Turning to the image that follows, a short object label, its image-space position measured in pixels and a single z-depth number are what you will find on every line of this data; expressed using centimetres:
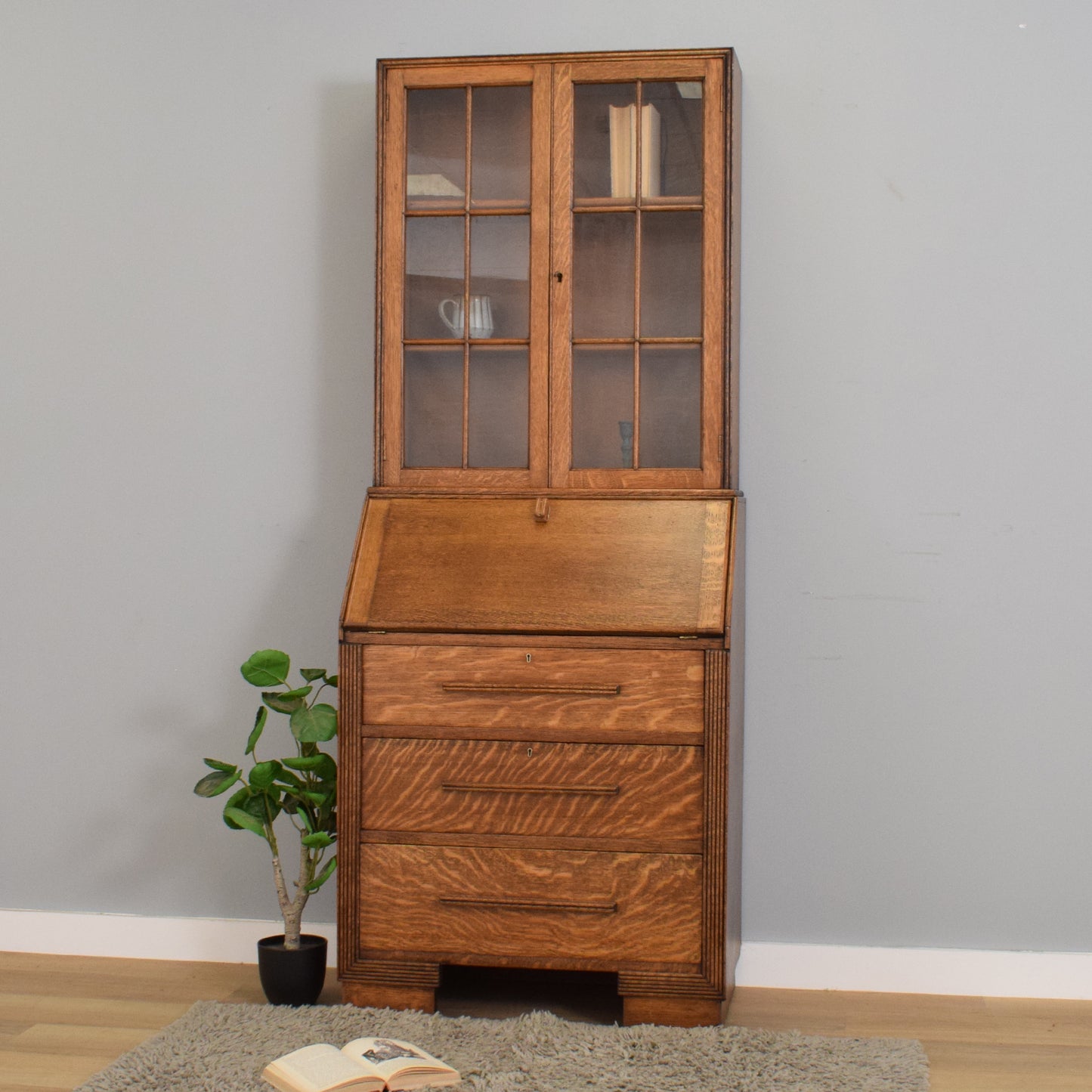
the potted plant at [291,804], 228
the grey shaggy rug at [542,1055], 195
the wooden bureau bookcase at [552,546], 217
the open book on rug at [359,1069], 176
